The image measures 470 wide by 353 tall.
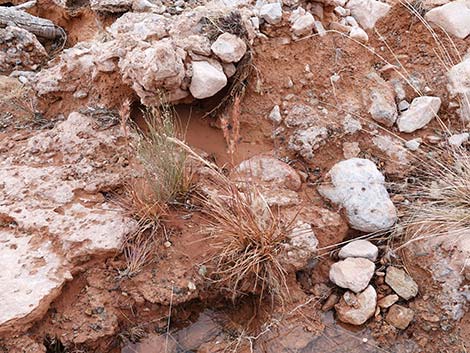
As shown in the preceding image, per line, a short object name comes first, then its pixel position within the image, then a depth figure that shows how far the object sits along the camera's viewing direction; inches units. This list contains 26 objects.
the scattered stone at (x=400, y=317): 96.3
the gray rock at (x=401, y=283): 98.4
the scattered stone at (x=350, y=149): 113.0
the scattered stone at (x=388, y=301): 98.2
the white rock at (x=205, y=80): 108.1
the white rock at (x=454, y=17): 126.3
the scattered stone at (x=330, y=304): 100.1
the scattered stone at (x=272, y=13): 118.2
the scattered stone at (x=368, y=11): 130.8
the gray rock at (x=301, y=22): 119.4
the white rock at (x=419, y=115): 115.4
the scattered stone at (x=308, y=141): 112.5
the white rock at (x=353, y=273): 98.0
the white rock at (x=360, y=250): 101.3
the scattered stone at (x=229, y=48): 110.8
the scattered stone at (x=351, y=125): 114.3
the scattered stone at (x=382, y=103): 115.5
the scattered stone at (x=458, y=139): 111.7
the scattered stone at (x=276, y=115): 115.9
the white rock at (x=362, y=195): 103.1
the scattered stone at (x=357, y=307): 97.0
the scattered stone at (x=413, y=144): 113.0
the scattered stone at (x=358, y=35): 124.6
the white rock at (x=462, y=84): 115.7
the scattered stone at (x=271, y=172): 108.5
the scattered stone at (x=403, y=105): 118.8
